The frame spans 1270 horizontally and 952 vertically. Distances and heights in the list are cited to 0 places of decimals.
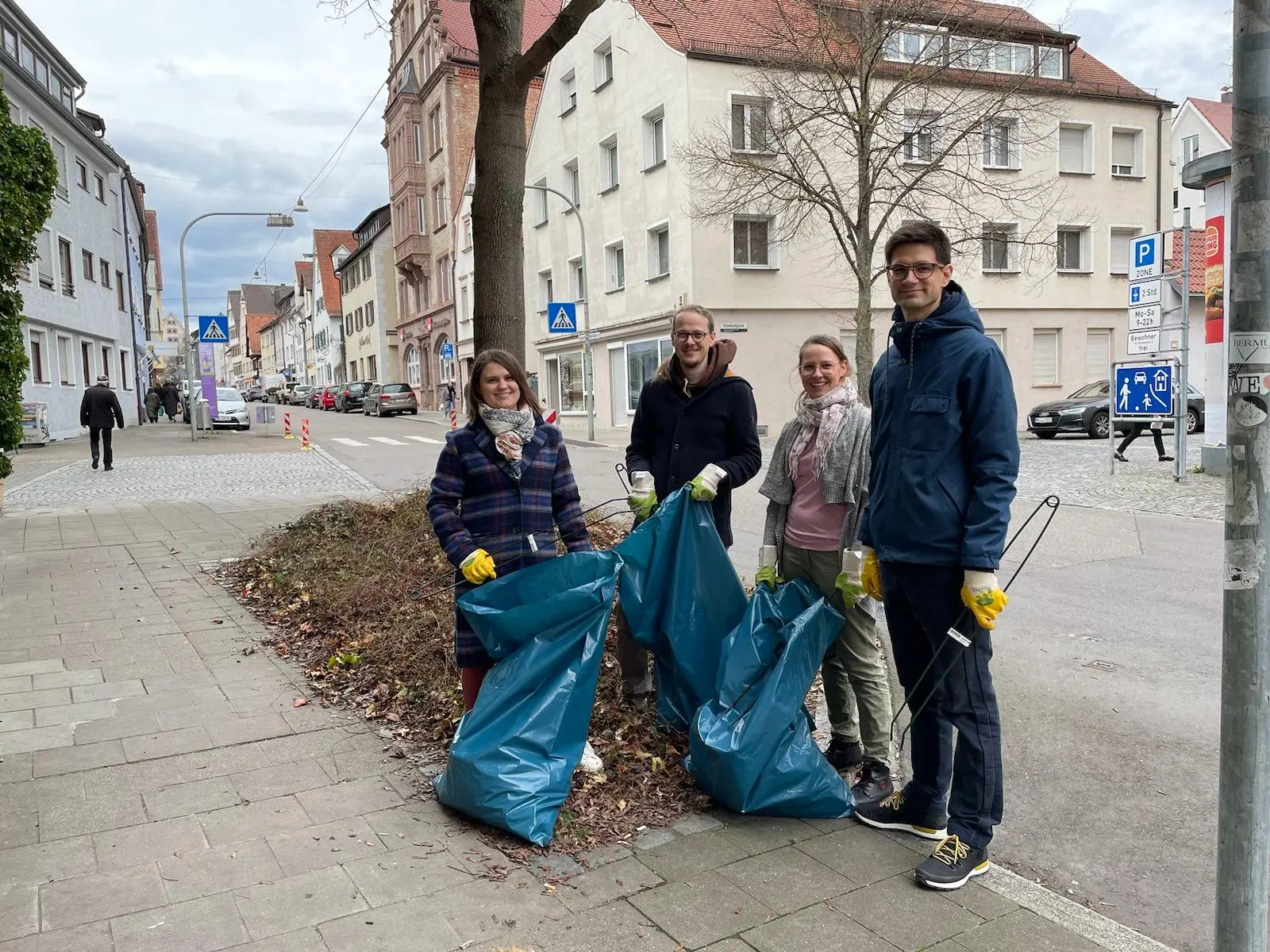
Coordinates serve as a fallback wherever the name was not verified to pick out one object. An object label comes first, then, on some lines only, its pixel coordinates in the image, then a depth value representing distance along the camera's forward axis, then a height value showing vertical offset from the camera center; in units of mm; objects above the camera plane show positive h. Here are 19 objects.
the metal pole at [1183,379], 12336 +35
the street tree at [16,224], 8695 +1717
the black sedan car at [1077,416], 22141 -702
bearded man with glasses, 4105 -105
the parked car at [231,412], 30484 -143
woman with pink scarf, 3666 -475
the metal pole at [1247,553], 2018 -376
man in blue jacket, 2932 -360
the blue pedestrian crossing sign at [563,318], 23203 +1933
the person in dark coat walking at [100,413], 16797 -54
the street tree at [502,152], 6320 +1617
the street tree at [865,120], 17953 +5668
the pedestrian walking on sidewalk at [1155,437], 14203 -833
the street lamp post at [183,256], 25141 +4274
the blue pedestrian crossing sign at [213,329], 24250 +1973
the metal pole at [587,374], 25656 +630
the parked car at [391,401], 41312 +108
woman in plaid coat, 3703 -323
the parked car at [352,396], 47562 +384
